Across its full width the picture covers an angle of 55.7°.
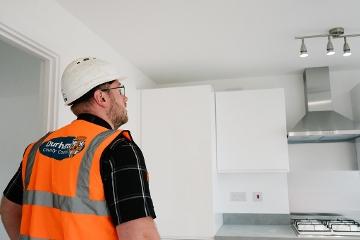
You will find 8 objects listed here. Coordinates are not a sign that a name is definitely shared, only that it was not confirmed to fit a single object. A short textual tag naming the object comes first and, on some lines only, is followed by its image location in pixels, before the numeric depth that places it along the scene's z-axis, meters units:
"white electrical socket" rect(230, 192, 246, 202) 3.48
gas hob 2.75
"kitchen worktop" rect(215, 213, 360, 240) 2.81
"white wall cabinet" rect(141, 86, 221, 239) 2.92
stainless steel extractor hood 2.99
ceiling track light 2.35
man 0.87
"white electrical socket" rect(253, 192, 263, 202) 3.45
